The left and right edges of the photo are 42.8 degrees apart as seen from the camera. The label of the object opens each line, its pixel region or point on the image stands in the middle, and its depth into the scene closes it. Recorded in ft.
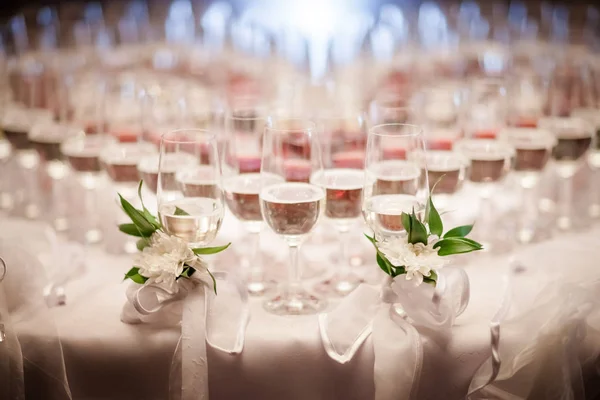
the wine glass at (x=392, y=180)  4.99
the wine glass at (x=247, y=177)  5.44
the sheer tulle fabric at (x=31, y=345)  4.79
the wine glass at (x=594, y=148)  7.02
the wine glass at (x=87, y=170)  6.75
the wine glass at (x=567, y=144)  6.82
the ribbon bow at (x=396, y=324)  4.71
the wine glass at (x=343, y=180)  5.40
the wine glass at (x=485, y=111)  6.56
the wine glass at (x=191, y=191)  4.96
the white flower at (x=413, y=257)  4.77
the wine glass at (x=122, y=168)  6.44
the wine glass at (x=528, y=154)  6.57
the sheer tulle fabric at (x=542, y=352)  4.83
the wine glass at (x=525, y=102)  6.79
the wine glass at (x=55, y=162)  7.12
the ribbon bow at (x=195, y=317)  4.75
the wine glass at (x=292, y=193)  5.02
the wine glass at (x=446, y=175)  5.80
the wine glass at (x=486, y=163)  6.29
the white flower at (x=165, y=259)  4.81
